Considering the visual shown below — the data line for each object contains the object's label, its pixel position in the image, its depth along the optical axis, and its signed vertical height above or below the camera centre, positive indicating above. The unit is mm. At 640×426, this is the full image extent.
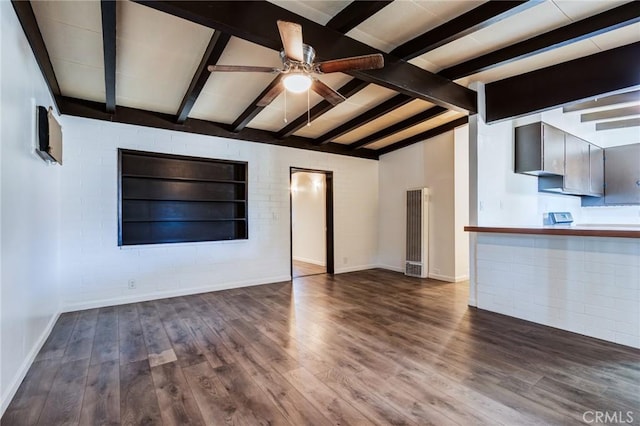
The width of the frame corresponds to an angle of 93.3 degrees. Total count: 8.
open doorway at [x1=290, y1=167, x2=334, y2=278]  6066 -296
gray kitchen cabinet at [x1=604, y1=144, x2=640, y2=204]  5279 +610
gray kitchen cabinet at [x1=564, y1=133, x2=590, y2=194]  4695 +705
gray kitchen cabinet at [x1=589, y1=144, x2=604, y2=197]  5328 +684
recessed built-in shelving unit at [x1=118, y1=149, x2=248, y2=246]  4152 +191
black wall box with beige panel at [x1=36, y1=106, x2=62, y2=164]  2615 +704
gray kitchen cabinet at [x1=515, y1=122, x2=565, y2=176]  4172 +846
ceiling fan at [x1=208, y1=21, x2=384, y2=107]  2037 +1069
